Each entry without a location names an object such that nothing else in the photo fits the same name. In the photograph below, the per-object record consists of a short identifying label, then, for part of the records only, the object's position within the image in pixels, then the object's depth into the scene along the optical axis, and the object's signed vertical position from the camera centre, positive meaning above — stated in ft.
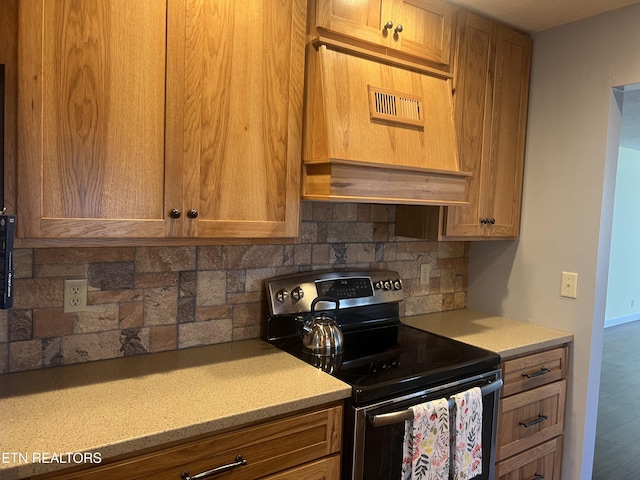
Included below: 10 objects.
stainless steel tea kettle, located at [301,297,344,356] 6.06 -1.59
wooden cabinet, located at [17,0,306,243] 4.06 +0.80
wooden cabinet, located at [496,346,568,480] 6.73 -2.83
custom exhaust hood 5.45 +0.94
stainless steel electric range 5.02 -1.78
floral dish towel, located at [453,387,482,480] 5.60 -2.55
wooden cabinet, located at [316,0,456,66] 5.68 +2.37
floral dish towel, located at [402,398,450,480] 5.23 -2.49
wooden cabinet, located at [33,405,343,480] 3.88 -2.18
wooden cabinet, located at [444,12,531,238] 7.22 +1.48
